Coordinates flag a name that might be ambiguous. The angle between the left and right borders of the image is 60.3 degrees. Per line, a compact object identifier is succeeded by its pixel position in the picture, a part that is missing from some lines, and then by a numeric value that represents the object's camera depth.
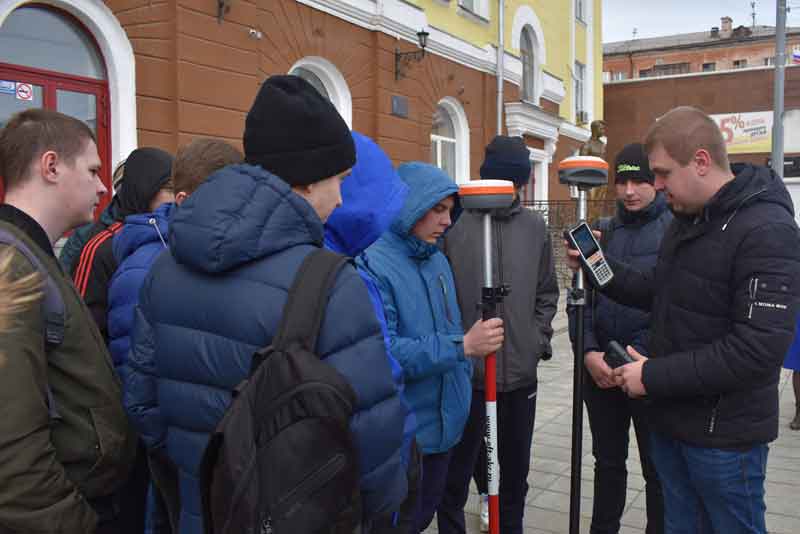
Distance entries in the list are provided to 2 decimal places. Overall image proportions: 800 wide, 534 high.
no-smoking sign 6.33
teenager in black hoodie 2.66
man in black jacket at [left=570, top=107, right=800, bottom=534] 2.11
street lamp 11.36
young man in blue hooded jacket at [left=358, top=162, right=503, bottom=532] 2.48
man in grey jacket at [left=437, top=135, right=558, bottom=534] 3.20
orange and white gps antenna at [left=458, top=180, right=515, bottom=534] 2.46
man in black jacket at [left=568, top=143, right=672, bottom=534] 3.15
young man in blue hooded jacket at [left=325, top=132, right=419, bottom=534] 1.95
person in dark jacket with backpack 1.40
